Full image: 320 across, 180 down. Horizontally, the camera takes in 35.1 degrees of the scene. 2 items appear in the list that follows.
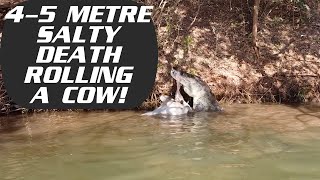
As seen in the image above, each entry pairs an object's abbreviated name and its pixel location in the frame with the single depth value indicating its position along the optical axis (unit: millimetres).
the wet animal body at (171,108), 9008
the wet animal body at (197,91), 9289
